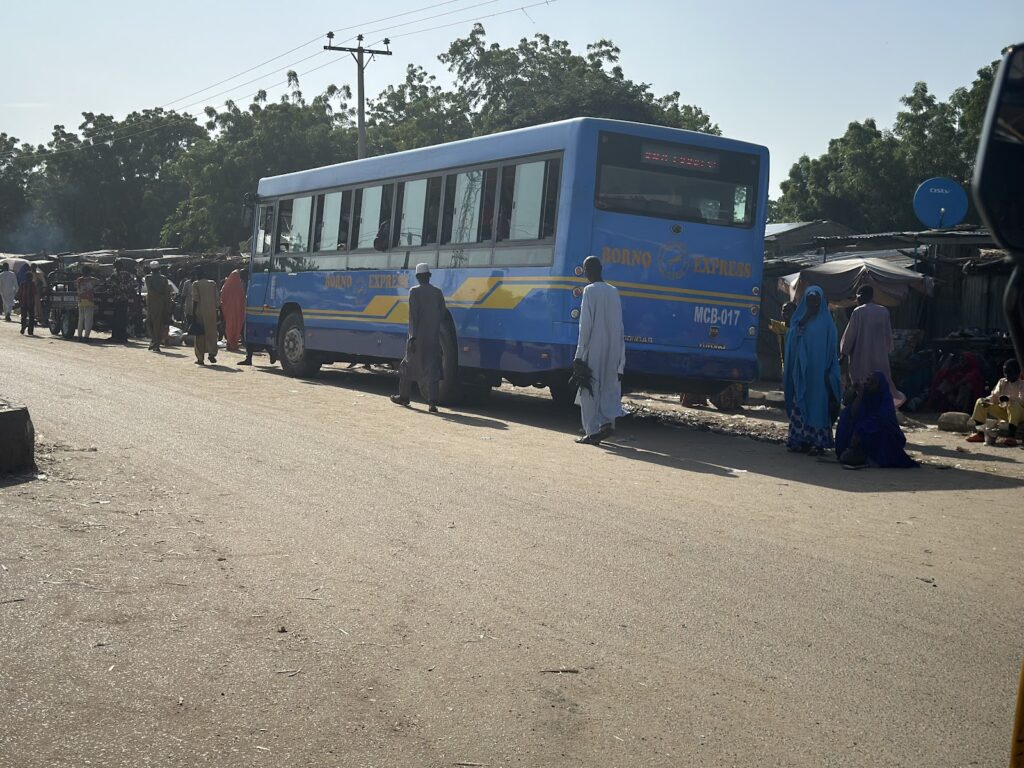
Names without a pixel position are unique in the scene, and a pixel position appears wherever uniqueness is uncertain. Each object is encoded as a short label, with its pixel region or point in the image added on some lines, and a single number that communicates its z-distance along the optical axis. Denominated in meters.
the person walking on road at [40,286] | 31.23
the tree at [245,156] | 52.28
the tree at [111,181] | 71.69
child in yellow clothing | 13.95
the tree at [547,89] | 48.47
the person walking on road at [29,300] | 29.52
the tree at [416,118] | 57.78
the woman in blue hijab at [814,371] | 11.85
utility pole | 36.63
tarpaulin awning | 18.05
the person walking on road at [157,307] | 23.80
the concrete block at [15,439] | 8.19
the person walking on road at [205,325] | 21.02
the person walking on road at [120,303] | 28.06
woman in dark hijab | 11.15
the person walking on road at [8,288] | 38.50
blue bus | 12.91
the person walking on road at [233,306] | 24.16
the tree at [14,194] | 82.06
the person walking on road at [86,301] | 26.94
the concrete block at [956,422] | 15.14
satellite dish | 17.38
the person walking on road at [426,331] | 14.38
